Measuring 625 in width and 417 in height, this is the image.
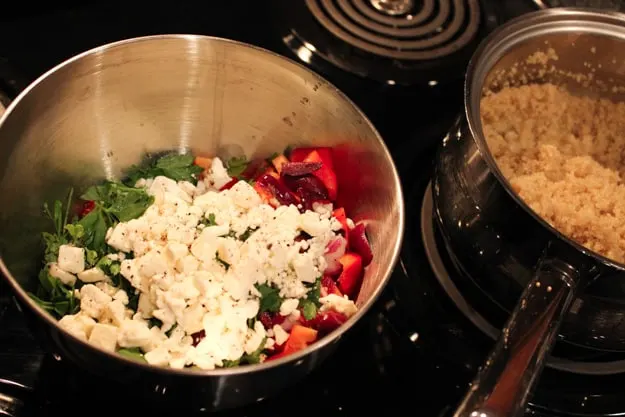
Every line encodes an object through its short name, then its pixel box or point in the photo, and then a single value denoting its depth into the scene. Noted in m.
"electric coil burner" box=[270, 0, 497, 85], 1.02
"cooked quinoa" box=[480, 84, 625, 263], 0.81
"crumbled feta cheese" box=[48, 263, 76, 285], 0.71
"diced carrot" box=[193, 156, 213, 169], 0.90
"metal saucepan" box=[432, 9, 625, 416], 0.61
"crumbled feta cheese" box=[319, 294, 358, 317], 0.72
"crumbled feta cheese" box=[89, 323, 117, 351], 0.64
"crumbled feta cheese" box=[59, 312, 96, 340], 0.65
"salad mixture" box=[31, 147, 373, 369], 0.67
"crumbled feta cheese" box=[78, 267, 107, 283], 0.71
